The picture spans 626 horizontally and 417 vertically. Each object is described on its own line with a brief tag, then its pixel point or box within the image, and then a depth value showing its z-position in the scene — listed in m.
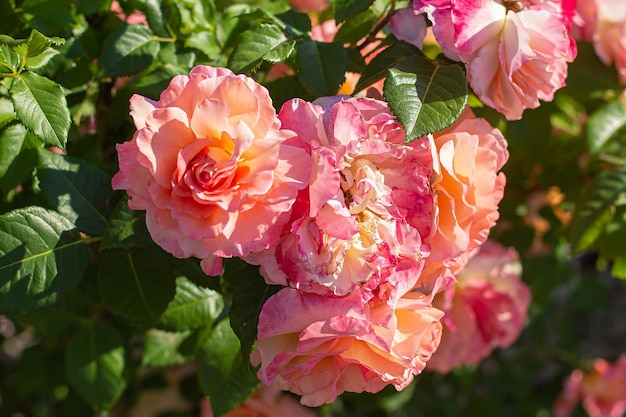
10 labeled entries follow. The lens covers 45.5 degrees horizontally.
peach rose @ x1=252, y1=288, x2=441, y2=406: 0.69
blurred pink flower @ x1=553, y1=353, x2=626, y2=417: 1.83
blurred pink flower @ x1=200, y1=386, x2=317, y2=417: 1.30
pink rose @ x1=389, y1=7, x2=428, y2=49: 0.88
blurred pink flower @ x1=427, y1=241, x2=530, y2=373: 1.24
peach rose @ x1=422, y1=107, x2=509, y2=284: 0.74
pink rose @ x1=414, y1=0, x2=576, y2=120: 0.79
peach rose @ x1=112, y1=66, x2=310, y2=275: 0.65
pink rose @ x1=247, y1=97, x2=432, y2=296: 0.67
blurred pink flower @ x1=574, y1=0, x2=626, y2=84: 1.26
